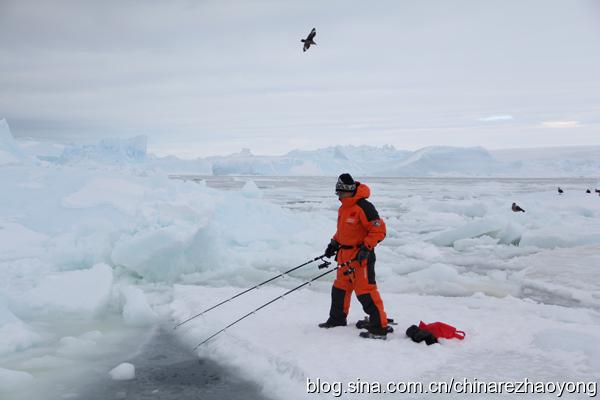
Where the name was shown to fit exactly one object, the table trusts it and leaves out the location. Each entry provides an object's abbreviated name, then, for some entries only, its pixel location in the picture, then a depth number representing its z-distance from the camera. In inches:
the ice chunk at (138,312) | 230.2
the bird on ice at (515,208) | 711.1
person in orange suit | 173.5
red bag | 173.0
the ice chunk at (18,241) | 329.4
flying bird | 375.6
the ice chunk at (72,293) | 241.0
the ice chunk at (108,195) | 416.2
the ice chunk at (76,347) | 191.5
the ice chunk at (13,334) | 190.7
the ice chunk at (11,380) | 157.2
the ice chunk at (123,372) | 166.1
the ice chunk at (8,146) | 647.2
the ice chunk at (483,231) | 503.5
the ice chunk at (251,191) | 675.3
